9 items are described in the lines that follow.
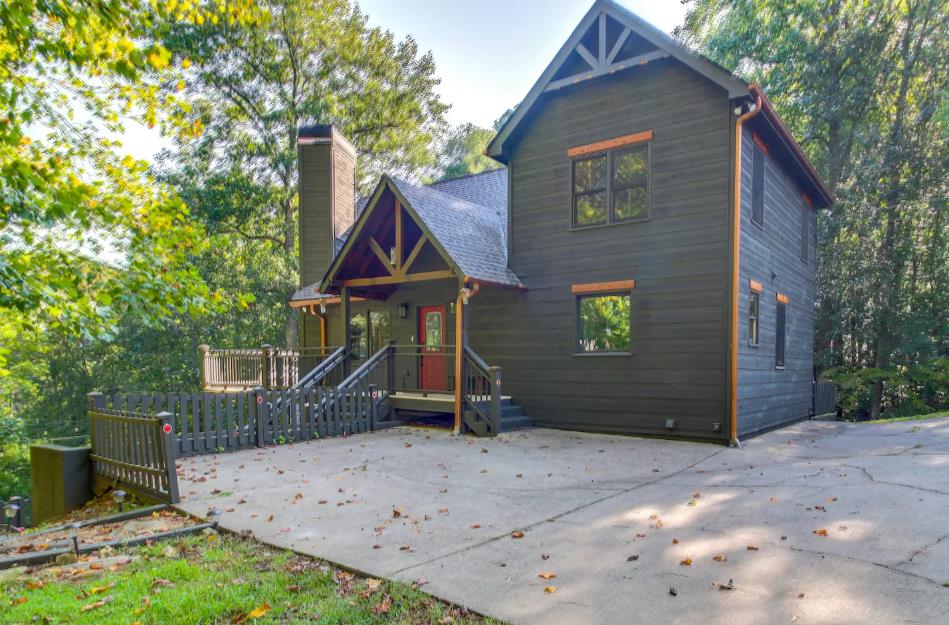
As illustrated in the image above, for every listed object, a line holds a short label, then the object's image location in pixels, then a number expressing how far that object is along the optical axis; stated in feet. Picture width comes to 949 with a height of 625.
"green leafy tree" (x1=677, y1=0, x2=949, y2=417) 61.31
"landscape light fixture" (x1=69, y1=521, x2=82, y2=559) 14.16
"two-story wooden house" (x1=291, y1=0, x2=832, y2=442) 31.81
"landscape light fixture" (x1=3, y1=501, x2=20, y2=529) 25.88
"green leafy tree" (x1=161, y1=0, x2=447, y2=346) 80.33
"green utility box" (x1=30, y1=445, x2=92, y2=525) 23.81
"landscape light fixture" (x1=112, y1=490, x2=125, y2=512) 18.42
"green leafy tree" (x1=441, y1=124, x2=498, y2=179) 121.19
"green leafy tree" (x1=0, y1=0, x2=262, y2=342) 15.71
